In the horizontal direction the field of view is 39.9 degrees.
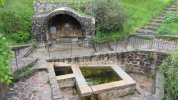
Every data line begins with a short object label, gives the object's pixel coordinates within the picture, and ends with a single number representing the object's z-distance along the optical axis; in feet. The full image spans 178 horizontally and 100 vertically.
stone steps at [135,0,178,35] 58.95
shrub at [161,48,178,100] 36.99
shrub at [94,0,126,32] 56.18
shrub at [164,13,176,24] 61.12
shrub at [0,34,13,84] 20.46
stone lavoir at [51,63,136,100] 39.96
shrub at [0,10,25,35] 55.67
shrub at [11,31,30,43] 55.06
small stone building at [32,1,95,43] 53.93
